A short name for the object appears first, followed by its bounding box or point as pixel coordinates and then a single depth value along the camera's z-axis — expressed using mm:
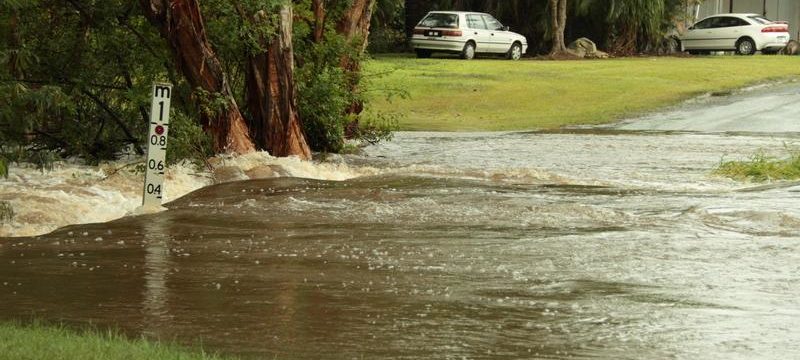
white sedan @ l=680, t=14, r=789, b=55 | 49844
